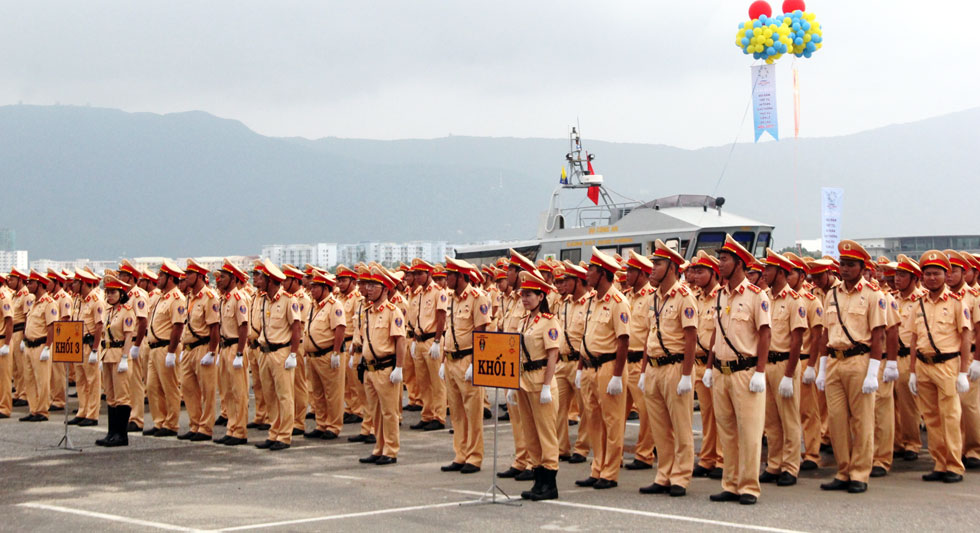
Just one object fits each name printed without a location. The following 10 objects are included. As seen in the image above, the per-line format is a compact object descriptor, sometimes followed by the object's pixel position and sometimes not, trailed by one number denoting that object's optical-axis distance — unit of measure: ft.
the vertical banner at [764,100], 62.75
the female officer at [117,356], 39.11
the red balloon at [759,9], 61.93
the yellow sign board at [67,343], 38.73
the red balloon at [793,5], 61.93
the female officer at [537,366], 28.63
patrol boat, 65.77
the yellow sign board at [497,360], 27.66
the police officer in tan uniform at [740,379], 26.86
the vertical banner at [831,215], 65.31
